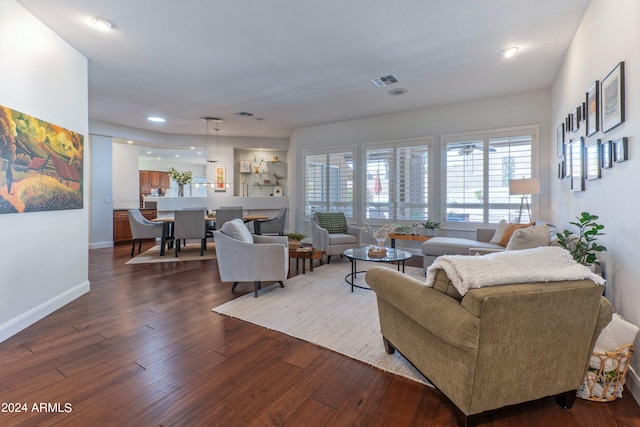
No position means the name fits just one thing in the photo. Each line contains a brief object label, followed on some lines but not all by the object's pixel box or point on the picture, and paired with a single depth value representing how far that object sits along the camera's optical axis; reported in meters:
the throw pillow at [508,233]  3.84
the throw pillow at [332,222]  5.41
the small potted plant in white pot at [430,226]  5.32
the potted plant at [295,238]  5.03
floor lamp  4.11
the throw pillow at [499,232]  4.00
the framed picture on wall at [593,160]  2.34
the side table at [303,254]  4.22
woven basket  1.64
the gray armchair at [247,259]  3.30
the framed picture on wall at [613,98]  1.96
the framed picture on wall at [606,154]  2.08
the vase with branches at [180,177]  8.24
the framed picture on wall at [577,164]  2.80
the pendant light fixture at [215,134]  6.37
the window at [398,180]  5.61
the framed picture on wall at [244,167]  8.38
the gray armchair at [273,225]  6.84
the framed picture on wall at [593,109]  2.37
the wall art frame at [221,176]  7.93
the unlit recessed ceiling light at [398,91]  4.57
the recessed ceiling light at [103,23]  2.78
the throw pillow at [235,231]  3.42
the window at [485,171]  4.80
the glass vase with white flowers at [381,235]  3.95
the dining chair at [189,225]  5.59
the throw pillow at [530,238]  2.76
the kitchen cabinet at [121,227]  7.11
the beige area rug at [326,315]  2.19
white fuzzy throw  1.37
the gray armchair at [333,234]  4.94
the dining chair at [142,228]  5.82
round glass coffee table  3.53
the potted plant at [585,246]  2.07
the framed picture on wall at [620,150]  1.86
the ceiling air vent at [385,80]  4.11
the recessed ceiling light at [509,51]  3.32
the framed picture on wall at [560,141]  3.67
